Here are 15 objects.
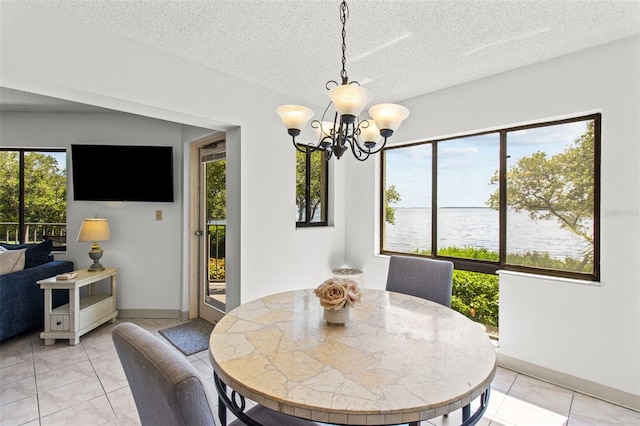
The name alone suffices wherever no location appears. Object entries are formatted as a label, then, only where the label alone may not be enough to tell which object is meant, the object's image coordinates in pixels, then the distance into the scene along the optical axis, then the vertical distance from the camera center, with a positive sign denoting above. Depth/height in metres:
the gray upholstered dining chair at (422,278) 2.09 -0.48
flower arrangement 1.38 -0.39
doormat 2.84 -1.27
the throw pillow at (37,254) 3.16 -0.47
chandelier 1.46 +0.49
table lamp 3.20 -0.27
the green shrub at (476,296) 2.92 -0.83
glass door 3.42 -0.22
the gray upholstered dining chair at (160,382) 0.74 -0.44
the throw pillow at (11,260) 2.88 -0.49
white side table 2.86 -1.01
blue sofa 2.78 -0.86
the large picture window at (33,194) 3.75 +0.19
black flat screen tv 3.43 +0.42
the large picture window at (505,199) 2.34 +0.11
